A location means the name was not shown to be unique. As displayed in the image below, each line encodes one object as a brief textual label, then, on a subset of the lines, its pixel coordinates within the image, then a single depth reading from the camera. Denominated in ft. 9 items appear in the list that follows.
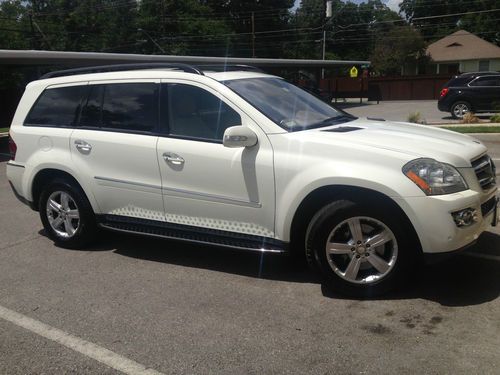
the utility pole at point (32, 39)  153.73
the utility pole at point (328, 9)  145.89
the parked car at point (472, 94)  61.67
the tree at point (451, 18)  240.53
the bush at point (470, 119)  54.06
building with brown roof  179.73
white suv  12.71
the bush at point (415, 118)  54.03
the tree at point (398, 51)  180.45
